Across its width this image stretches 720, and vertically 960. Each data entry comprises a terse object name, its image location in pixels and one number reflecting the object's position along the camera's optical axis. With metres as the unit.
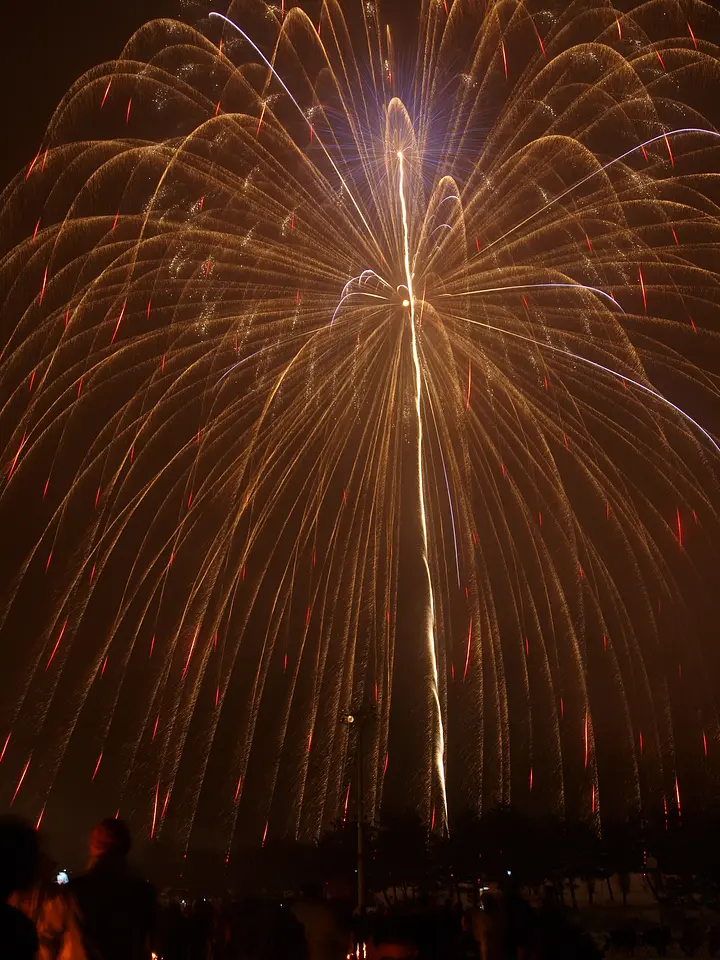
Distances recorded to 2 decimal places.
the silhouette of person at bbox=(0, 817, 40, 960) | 3.37
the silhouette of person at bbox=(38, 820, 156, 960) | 4.76
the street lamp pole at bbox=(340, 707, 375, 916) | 17.17
